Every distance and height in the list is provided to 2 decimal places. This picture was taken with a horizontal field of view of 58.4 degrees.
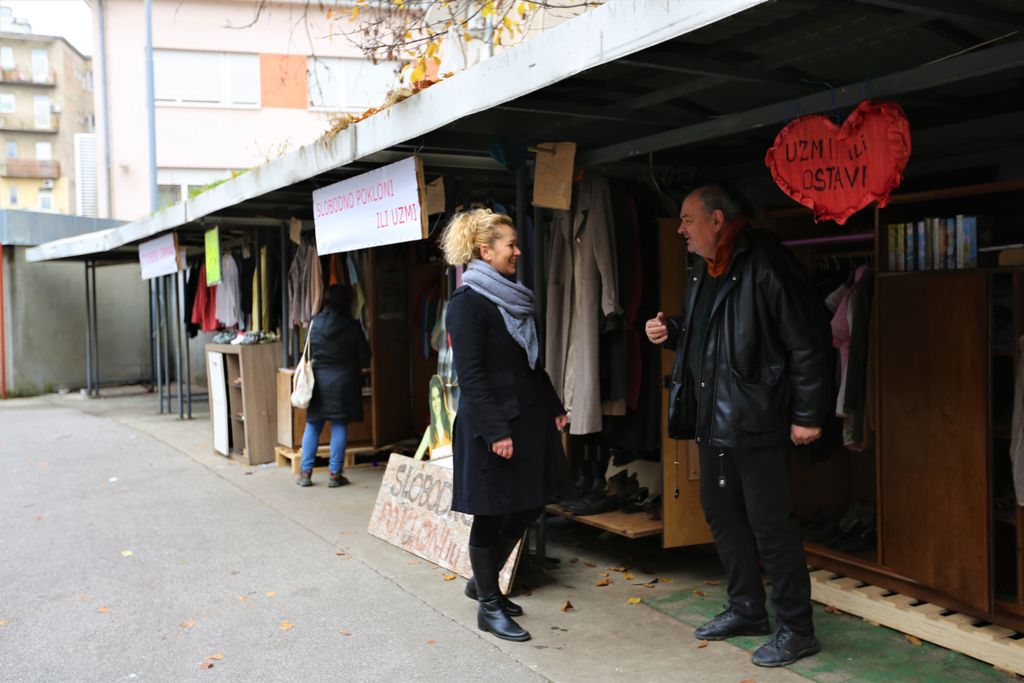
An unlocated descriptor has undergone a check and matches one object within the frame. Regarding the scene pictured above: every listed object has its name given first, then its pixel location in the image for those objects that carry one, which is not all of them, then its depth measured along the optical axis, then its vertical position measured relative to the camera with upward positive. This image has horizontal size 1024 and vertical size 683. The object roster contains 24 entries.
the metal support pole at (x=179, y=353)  12.63 -0.47
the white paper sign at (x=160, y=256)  10.34 +0.76
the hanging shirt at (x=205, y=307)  11.75 +0.16
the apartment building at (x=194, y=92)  23.39 +5.90
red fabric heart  3.40 +0.58
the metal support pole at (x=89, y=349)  16.00 -0.48
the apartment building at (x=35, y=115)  64.44 +14.74
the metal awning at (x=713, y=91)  3.28 +1.00
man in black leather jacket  3.81 -0.38
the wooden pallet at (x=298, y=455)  8.65 -1.33
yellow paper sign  9.13 +0.64
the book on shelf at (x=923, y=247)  4.43 +0.27
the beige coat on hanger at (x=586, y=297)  5.08 +0.08
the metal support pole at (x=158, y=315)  13.94 +0.08
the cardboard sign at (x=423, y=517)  5.31 -1.26
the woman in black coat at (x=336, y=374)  7.80 -0.50
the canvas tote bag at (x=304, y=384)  7.82 -0.57
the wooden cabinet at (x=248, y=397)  8.96 -0.78
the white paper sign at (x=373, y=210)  5.30 +0.68
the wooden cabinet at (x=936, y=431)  4.10 -0.60
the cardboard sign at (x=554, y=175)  5.00 +0.75
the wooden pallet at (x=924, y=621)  3.83 -1.44
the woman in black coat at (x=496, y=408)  4.07 -0.43
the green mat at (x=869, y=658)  3.76 -1.53
